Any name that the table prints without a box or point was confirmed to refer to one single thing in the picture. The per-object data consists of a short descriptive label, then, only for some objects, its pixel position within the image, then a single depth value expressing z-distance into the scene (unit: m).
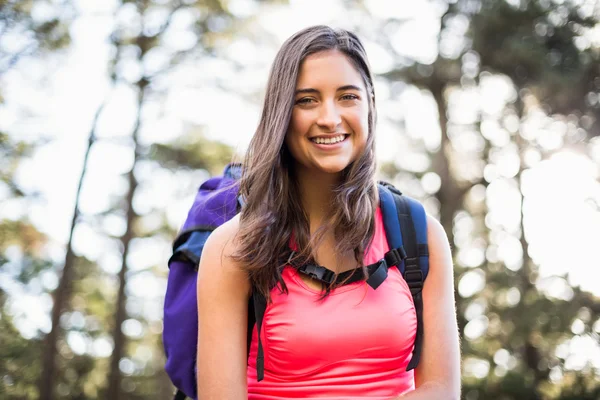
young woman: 2.01
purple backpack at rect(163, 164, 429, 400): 2.09
